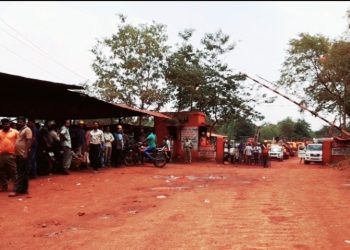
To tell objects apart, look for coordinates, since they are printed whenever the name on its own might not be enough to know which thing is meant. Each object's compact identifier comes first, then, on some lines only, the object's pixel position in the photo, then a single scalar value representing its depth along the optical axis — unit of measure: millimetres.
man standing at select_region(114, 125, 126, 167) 18297
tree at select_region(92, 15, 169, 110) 28625
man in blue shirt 19734
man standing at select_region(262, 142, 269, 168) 28291
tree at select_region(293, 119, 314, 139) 78250
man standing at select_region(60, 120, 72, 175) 14547
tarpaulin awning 12459
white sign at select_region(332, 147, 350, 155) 28547
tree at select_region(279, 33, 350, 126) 30906
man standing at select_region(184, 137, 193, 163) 26578
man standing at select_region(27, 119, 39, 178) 12641
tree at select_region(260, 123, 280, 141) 88825
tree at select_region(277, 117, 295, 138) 76562
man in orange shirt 10648
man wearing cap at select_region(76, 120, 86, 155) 15875
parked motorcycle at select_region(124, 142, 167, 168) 19766
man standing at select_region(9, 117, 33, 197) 10359
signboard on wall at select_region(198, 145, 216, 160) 28328
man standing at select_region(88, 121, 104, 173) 16234
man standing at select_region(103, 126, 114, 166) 17489
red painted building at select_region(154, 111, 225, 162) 27922
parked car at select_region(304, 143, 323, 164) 31338
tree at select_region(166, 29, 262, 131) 29047
